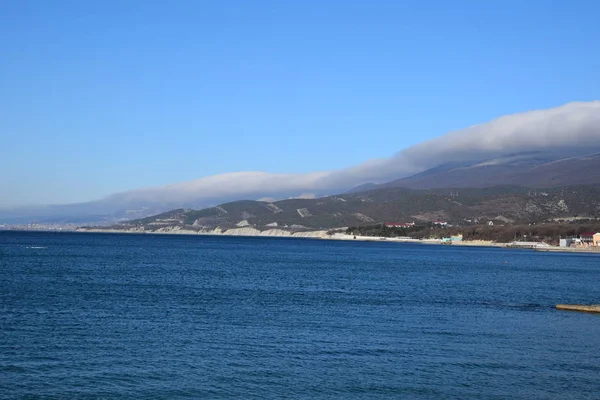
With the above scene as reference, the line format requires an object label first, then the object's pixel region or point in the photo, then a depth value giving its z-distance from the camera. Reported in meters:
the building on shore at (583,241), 179.90
